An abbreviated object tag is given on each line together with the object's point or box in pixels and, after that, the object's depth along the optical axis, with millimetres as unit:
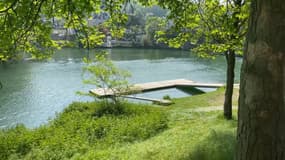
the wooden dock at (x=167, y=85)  15638
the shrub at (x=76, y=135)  5797
